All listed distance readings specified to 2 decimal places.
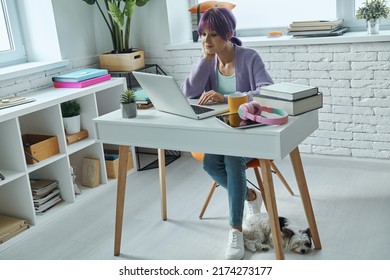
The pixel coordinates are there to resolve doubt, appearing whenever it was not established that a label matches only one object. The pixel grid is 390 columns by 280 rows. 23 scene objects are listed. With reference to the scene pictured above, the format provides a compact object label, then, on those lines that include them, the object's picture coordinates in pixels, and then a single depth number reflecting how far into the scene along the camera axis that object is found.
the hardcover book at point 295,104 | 2.29
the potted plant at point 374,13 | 3.56
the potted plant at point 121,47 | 3.92
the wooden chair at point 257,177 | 2.76
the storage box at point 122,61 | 3.98
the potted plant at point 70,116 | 3.61
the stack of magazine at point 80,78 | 3.60
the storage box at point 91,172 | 3.74
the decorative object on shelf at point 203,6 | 4.04
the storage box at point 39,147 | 3.28
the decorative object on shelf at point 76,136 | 3.58
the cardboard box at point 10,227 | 3.05
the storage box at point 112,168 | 3.88
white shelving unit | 3.12
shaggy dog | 2.67
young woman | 2.65
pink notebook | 3.60
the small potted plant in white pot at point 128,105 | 2.55
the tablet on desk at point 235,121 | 2.20
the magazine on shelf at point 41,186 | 3.35
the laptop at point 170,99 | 2.34
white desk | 2.16
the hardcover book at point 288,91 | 2.30
